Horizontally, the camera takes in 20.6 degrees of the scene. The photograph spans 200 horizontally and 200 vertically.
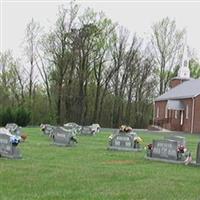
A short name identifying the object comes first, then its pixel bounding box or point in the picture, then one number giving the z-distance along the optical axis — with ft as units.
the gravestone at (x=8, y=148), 56.75
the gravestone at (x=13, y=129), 94.74
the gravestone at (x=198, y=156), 56.77
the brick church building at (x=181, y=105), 179.57
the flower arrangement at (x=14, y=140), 56.91
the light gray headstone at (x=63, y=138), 80.38
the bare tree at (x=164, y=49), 240.94
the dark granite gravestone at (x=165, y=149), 60.64
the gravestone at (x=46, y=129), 112.06
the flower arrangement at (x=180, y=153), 59.97
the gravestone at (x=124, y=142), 75.15
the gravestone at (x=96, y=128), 128.47
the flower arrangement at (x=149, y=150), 63.05
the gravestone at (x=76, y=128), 115.61
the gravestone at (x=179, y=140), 63.43
